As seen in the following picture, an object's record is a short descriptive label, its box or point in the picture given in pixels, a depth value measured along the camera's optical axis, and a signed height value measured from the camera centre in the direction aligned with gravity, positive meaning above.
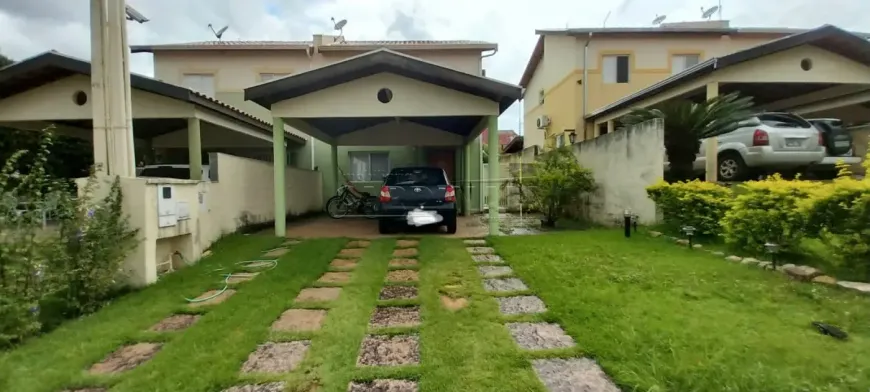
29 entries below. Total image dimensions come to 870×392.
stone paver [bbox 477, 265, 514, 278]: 5.76 -1.15
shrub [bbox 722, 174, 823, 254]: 5.16 -0.44
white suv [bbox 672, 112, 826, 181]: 9.04 +0.70
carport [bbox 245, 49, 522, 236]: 8.07 +1.70
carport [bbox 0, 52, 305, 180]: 8.25 +1.74
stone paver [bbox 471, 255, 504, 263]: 6.59 -1.11
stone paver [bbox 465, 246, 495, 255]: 7.18 -1.08
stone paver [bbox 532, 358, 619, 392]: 2.79 -1.25
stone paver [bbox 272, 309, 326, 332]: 3.96 -1.23
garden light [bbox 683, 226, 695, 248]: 6.51 -0.73
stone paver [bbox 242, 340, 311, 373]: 3.15 -1.25
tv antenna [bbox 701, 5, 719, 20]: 20.67 +7.70
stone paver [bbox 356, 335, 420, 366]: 3.23 -1.25
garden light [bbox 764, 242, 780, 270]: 4.98 -0.77
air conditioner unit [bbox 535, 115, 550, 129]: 19.00 +2.57
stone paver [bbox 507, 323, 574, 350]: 3.46 -1.23
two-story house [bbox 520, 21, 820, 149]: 17.84 +5.08
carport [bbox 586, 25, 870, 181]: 9.80 +2.45
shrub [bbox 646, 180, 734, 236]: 6.63 -0.37
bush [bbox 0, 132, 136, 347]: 3.79 -0.56
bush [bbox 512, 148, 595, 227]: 9.71 -0.01
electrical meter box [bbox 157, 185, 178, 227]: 5.67 -0.23
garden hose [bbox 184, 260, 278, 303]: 5.01 -1.14
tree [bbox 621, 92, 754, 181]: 8.53 +1.08
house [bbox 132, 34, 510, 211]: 15.57 +4.55
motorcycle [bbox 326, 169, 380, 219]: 13.03 -0.48
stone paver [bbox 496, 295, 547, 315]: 4.30 -1.21
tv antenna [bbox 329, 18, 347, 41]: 18.75 +6.65
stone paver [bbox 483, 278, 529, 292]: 5.11 -1.18
